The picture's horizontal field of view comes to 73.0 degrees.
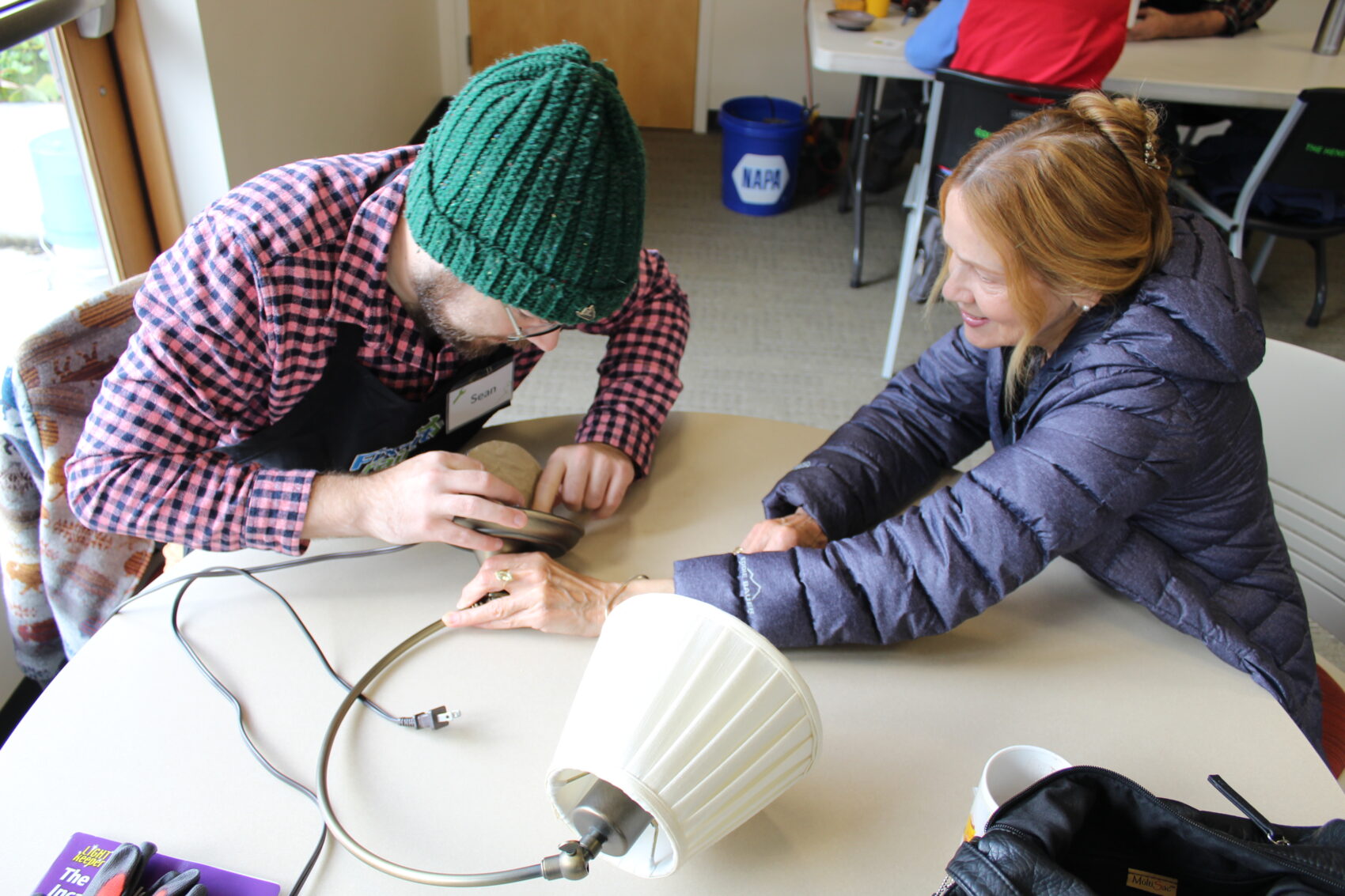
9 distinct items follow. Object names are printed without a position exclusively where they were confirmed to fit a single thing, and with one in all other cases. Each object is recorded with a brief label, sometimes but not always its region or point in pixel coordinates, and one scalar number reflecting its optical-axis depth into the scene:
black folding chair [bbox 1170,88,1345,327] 2.48
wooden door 4.54
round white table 0.76
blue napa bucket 3.84
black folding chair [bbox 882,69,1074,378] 2.34
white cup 0.76
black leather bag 0.63
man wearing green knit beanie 0.91
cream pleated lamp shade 0.65
